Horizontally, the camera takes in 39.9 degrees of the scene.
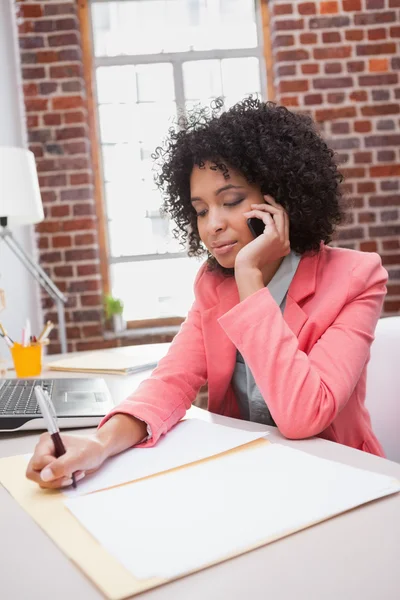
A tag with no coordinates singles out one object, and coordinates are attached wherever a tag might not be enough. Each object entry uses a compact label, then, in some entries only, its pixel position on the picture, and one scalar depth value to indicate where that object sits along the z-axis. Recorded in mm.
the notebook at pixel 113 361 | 1504
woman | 858
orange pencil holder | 1503
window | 3129
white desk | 441
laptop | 964
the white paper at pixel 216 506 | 503
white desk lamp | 1777
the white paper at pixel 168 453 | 700
